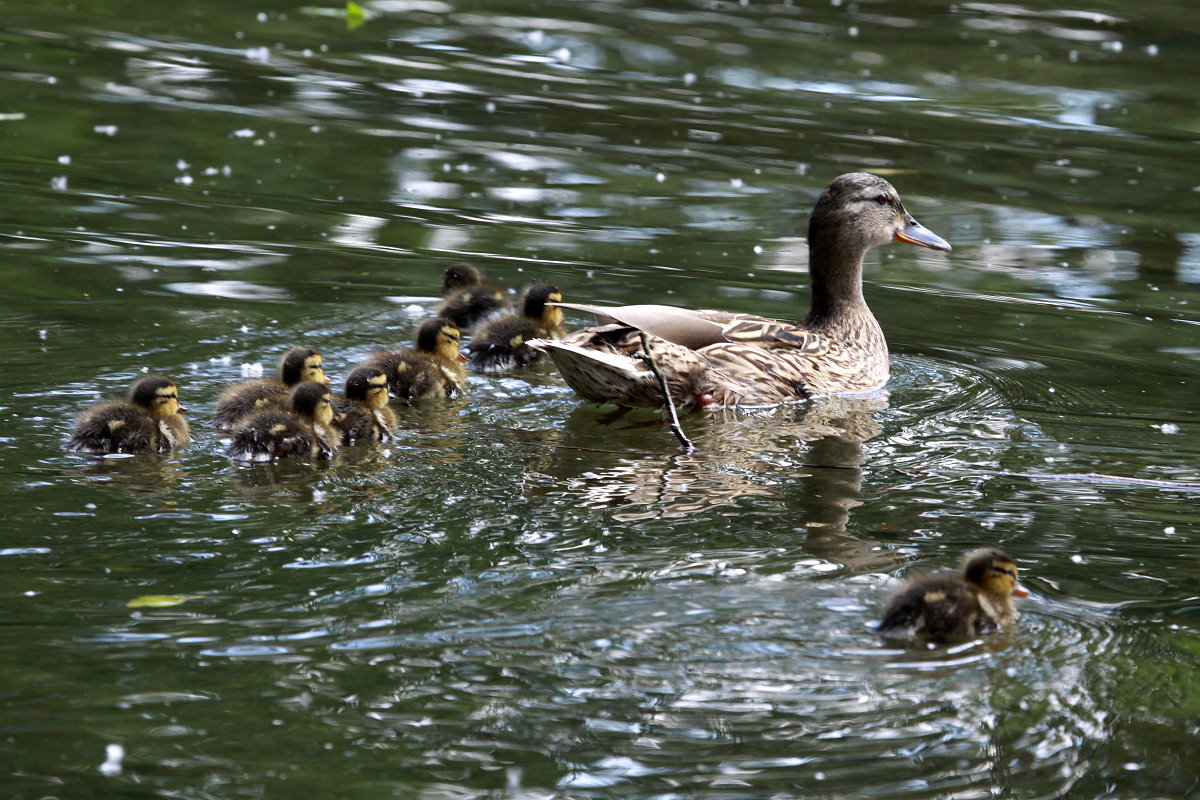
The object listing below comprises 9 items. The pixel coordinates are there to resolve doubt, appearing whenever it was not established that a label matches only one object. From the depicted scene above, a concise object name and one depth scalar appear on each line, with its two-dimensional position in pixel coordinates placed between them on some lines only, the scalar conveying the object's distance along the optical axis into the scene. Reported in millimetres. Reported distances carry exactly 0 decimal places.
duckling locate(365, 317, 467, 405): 13633
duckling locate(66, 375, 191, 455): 11469
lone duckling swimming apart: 8695
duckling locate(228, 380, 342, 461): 11523
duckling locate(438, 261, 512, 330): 15922
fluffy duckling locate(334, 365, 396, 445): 12258
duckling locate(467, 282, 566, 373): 15141
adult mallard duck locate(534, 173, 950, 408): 13508
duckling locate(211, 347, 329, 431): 12273
